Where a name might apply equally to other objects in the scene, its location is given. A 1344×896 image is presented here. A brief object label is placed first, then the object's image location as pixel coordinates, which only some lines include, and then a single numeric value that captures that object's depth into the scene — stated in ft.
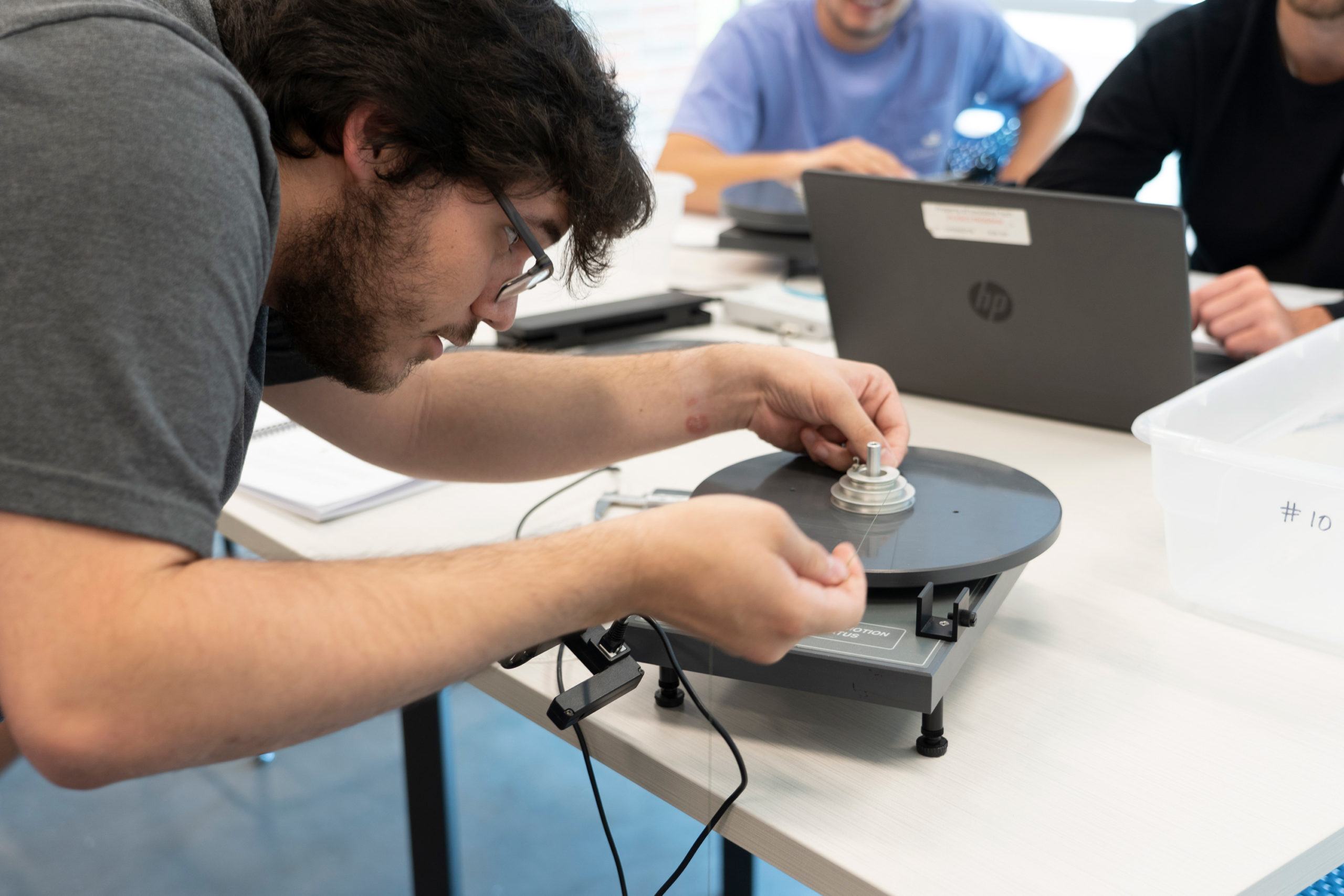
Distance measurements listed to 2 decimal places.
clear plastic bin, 2.62
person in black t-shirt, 5.84
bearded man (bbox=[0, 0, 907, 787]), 1.80
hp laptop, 3.76
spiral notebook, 3.58
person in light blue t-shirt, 8.54
